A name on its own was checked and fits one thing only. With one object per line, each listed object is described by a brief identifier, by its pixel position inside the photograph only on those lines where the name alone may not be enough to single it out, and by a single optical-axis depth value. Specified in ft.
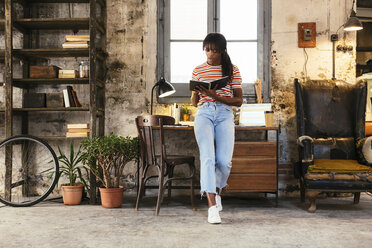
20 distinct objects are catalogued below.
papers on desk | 12.93
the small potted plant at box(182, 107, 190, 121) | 14.17
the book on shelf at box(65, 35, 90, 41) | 13.43
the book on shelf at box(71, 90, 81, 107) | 13.55
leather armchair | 12.67
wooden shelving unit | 13.05
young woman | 9.90
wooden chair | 10.90
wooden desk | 12.15
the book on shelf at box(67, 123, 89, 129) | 13.32
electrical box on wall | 14.74
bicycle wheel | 14.58
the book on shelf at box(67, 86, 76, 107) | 13.44
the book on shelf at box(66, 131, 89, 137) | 13.28
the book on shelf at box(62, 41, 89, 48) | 13.39
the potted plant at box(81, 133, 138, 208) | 11.85
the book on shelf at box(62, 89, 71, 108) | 13.42
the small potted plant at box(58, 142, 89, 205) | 12.56
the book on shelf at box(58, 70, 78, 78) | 13.53
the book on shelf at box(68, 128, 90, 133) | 13.34
